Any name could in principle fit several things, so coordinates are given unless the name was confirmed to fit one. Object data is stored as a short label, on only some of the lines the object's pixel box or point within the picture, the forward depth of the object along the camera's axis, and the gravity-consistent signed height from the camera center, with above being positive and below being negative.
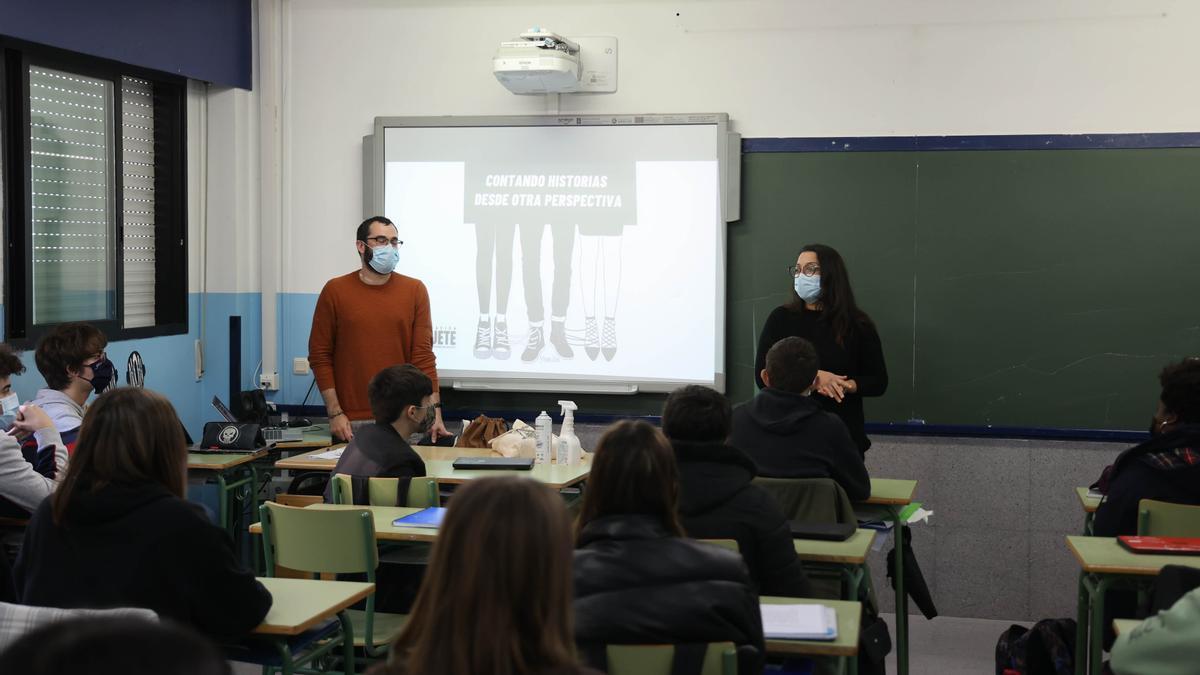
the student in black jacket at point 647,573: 2.26 -0.50
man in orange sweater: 5.73 -0.14
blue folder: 3.69 -0.66
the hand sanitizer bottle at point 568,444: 5.09 -0.59
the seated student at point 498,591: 1.51 -0.36
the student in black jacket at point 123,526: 2.58 -0.48
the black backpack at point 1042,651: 3.80 -1.08
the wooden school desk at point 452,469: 4.61 -0.66
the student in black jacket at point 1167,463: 3.80 -0.49
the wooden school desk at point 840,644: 2.61 -0.73
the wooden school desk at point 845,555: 3.38 -0.69
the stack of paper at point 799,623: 2.66 -0.71
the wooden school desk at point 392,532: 3.62 -0.68
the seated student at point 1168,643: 2.25 -0.63
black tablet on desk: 4.86 -0.64
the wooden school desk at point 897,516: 4.31 -0.75
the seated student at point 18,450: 3.94 -0.51
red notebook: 3.44 -0.68
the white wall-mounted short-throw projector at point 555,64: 5.84 +1.15
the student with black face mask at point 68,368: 4.55 -0.26
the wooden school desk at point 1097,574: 3.36 -0.75
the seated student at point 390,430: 4.27 -0.46
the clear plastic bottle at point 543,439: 5.16 -0.57
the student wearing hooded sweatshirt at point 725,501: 3.02 -0.49
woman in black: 5.06 -0.13
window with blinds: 5.32 +0.49
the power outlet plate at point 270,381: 6.61 -0.44
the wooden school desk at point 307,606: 2.78 -0.73
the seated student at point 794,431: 4.02 -0.42
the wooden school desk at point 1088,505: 4.47 -0.73
